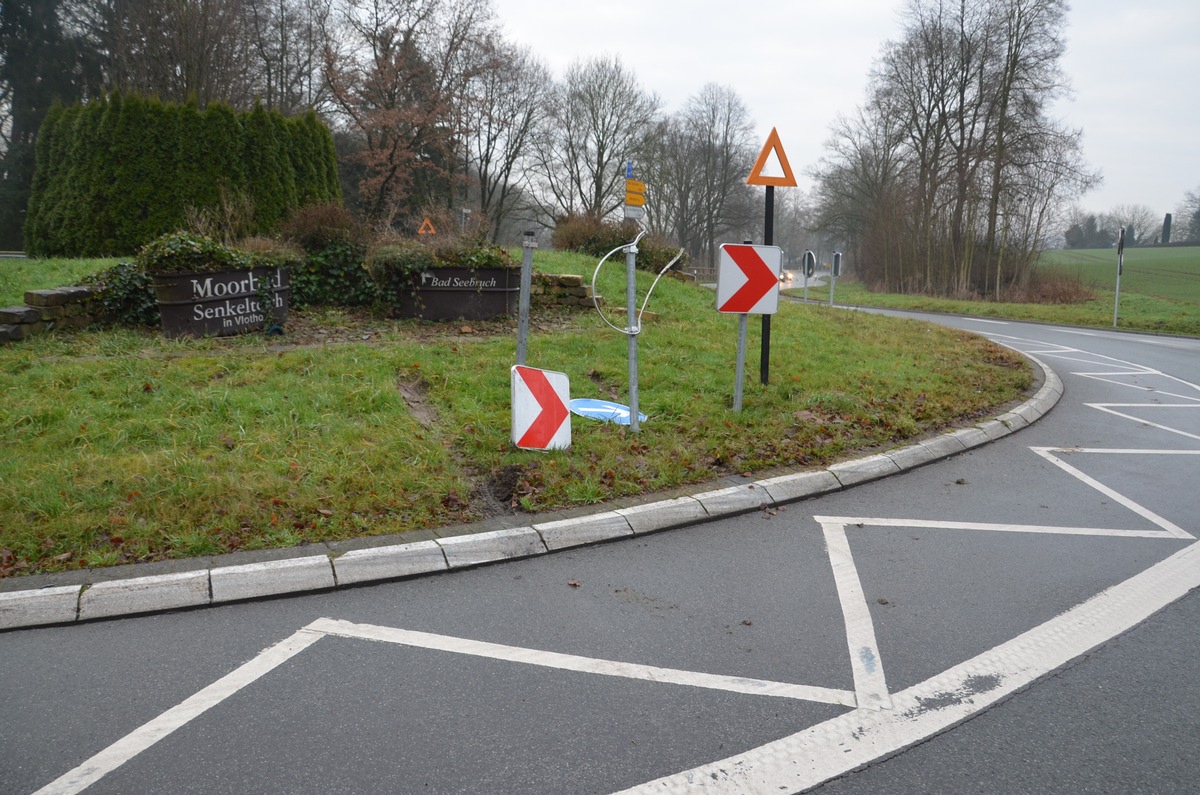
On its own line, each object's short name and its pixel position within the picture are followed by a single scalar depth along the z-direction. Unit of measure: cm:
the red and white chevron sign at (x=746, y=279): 666
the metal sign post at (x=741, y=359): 676
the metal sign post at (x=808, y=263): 2464
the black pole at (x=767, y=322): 739
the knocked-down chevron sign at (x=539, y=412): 559
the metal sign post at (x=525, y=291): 557
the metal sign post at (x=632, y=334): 591
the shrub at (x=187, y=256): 807
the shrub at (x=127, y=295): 847
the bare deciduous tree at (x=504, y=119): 3650
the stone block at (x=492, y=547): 416
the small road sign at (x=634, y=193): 657
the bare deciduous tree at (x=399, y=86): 3025
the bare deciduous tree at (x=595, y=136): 4681
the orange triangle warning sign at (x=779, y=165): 715
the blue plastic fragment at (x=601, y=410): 647
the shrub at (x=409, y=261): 972
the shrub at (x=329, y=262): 1014
